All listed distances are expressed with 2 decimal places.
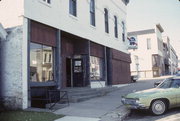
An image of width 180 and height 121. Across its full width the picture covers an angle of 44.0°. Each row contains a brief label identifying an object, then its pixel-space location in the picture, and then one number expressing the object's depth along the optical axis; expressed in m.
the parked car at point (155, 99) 8.91
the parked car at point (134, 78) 31.12
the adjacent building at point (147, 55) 44.53
